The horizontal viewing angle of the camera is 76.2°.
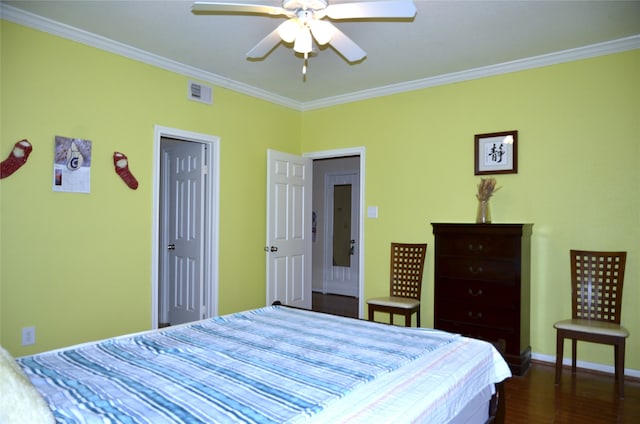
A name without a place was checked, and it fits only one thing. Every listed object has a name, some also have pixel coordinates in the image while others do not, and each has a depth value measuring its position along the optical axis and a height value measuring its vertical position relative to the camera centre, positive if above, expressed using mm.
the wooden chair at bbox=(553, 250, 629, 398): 2848 -735
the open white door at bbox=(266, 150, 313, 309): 4488 -256
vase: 3600 -38
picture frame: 3707 +521
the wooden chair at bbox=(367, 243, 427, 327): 3883 -717
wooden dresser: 3240 -632
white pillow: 989 -499
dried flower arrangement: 3629 +177
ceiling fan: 2109 +1045
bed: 1169 -600
